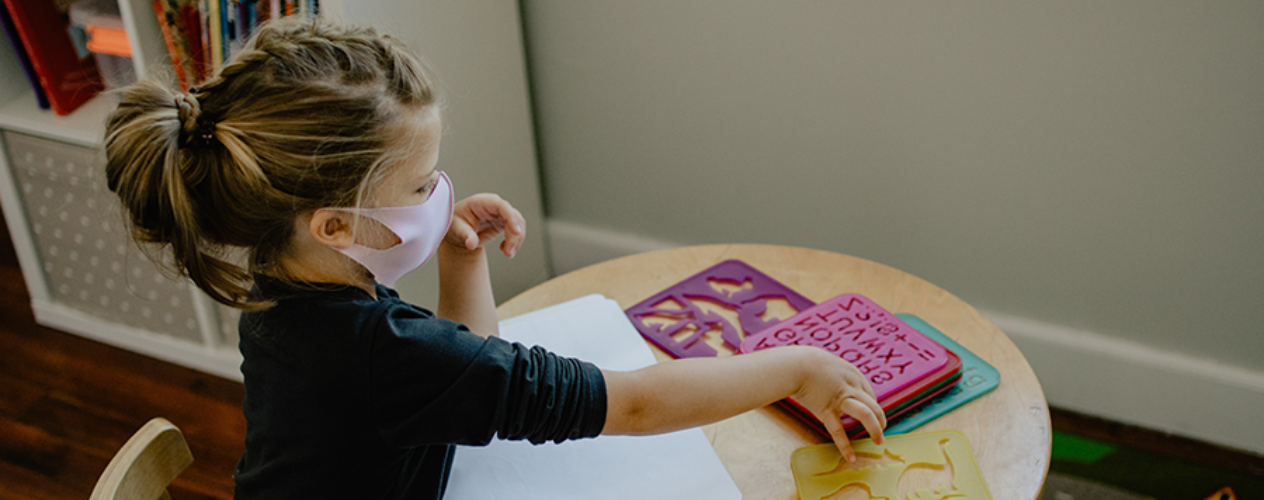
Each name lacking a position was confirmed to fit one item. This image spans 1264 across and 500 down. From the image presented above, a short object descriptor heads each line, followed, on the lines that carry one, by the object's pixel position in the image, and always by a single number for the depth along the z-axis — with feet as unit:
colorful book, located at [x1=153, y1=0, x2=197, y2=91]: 4.64
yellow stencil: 2.59
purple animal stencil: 3.29
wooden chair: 2.45
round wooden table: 2.70
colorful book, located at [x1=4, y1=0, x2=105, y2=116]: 5.33
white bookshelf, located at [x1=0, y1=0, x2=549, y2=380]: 4.82
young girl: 2.18
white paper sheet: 2.71
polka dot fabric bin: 5.60
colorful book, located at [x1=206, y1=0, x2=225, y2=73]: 4.48
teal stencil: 2.83
